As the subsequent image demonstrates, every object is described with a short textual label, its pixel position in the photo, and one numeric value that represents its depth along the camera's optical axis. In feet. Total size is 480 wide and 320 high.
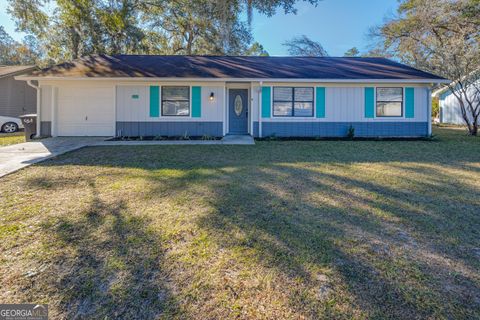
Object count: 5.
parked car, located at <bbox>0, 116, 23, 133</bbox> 49.32
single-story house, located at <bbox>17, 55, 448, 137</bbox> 36.04
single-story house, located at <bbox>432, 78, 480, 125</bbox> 67.33
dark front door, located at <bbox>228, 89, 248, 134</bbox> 39.22
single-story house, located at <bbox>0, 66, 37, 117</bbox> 51.57
